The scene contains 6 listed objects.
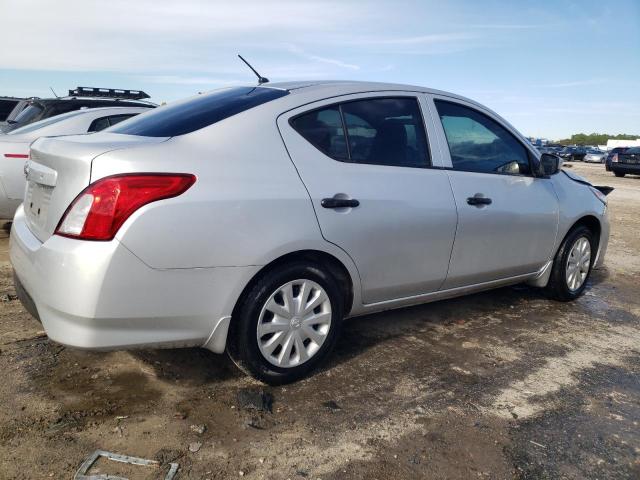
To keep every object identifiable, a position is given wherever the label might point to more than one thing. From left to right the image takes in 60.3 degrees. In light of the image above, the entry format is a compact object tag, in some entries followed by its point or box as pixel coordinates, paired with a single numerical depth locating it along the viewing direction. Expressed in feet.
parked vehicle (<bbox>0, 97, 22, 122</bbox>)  41.86
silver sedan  8.05
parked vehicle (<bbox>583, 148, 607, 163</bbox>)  145.59
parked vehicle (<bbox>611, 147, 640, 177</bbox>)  72.74
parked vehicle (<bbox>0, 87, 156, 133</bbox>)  23.76
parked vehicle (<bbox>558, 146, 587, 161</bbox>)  154.40
